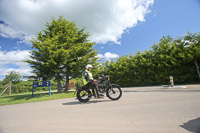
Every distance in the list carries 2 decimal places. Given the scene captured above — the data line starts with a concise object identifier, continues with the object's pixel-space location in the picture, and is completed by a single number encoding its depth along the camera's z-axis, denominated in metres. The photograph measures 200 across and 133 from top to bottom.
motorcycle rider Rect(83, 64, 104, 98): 5.27
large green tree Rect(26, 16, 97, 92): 11.02
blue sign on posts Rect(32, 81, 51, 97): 10.94
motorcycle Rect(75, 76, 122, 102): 5.46
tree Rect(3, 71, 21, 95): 34.98
